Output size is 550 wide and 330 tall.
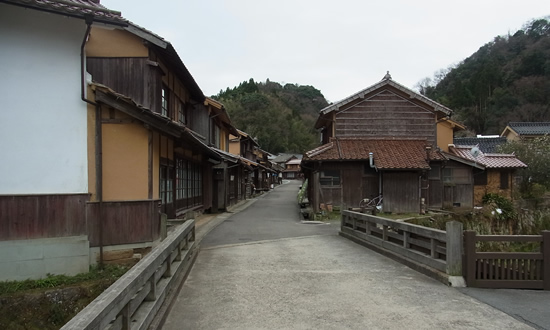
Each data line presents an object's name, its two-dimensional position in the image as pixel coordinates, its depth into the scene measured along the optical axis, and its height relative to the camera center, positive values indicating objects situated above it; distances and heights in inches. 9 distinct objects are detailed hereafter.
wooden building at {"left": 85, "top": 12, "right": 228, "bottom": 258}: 347.9 +34.9
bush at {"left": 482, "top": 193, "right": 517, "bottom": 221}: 544.5 -65.3
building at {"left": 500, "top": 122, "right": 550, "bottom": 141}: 1647.4 +168.9
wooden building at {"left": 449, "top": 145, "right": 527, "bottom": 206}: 872.9 -18.5
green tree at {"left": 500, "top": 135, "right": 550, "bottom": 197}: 968.9 +11.1
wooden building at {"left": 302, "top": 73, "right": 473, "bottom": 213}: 753.0 +22.3
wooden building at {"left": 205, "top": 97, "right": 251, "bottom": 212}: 778.9 +15.1
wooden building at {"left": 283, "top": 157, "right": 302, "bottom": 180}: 3380.4 +8.0
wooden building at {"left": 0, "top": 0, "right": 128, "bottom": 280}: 323.0 +24.1
